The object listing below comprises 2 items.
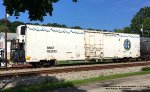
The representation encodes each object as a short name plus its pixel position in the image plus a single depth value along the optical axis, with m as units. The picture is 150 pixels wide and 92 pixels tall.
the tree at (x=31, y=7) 3.54
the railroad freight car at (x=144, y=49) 18.79
